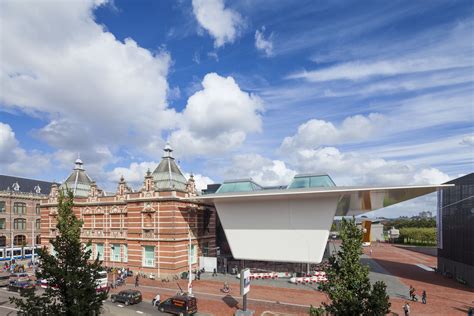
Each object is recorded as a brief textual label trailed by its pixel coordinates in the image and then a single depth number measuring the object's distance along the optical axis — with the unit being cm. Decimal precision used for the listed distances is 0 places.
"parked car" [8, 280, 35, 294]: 3717
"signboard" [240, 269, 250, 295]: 2648
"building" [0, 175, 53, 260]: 6531
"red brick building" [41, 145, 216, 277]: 4188
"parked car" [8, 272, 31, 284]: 3889
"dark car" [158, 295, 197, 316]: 2777
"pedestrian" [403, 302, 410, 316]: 2664
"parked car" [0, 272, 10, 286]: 4156
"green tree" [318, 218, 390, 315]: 1360
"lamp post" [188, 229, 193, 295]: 3256
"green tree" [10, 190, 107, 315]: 1379
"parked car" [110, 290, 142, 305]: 3122
